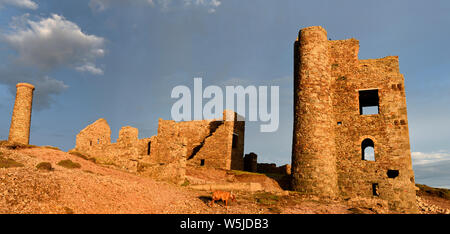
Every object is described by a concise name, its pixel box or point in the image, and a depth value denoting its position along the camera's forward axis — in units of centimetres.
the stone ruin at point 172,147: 1858
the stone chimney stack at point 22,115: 2705
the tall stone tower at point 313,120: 1962
